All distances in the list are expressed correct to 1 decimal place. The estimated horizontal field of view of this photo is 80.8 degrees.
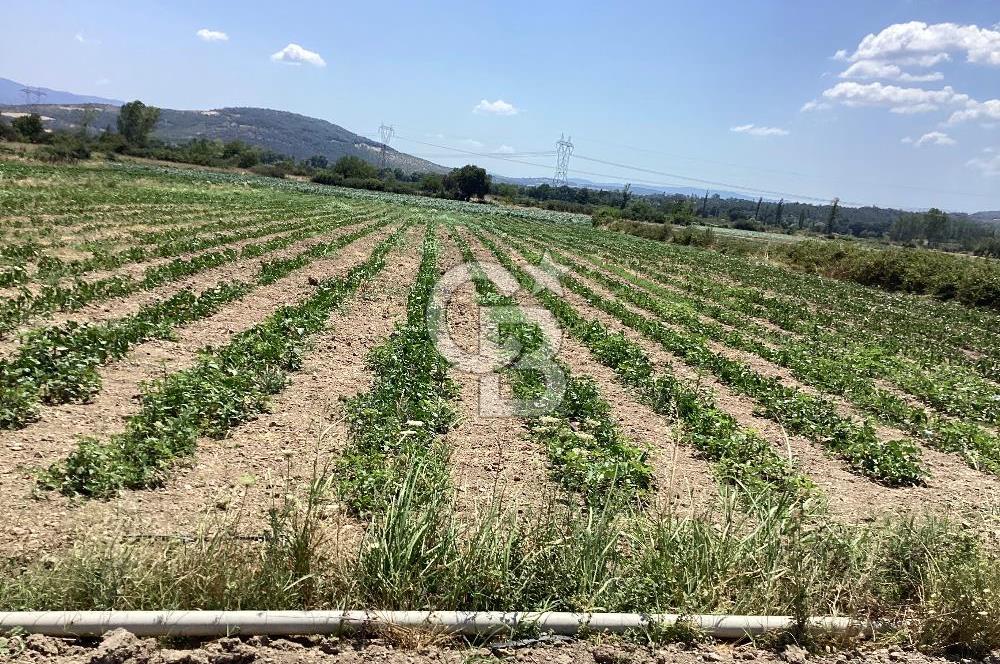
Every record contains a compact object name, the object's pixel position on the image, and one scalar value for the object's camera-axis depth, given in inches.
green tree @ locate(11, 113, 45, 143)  3051.2
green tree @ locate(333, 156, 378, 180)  4790.8
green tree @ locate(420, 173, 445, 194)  4706.4
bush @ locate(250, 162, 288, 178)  4150.1
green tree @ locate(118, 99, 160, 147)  4392.2
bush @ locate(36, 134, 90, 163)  2466.0
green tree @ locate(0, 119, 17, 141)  2940.5
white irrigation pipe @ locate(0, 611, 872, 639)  115.9
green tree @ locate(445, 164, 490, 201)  4552.2
